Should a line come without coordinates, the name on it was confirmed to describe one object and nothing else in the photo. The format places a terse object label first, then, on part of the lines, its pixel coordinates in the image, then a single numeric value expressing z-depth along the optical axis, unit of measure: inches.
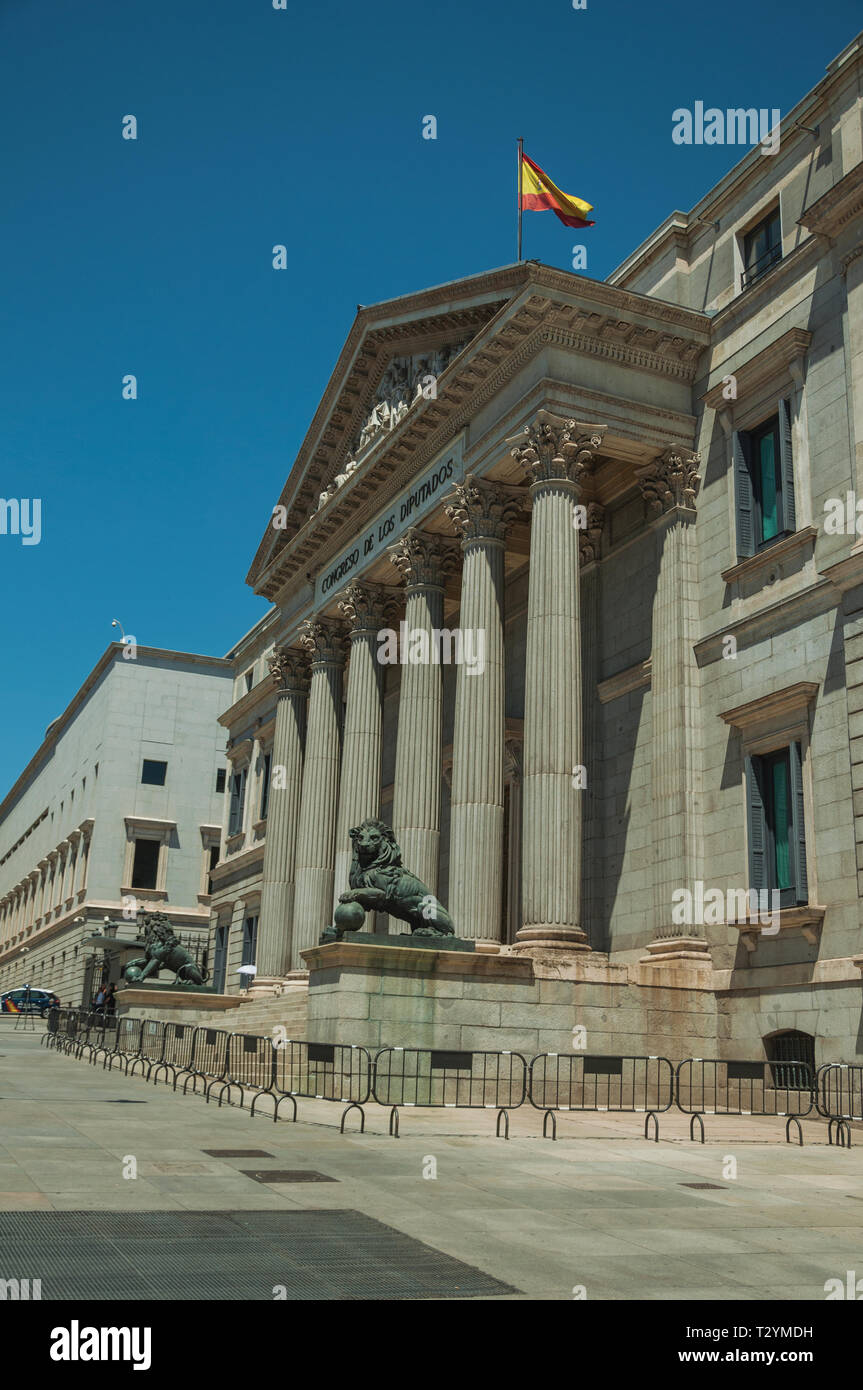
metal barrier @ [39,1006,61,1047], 1659.7
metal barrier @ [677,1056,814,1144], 901.2
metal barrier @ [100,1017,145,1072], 1322.6
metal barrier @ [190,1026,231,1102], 1041.2
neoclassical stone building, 983.0
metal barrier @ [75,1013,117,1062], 1390.5
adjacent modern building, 3122.5
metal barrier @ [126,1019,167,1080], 1275.8
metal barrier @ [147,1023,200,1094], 981.8
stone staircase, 1226.0
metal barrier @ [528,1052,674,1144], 920.9
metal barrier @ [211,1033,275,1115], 885.8
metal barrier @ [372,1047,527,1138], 850.1
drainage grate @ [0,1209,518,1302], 281.6
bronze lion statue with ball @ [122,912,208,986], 1612.9
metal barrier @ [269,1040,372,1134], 827.4
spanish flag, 1266.0
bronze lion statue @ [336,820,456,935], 978.1
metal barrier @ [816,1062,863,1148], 839.7
